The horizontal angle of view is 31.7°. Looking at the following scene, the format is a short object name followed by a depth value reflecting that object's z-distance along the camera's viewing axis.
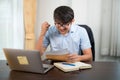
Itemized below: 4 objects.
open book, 1.62
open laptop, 1.52
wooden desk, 1.46
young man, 2.22
